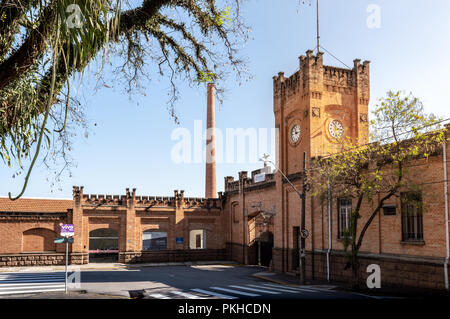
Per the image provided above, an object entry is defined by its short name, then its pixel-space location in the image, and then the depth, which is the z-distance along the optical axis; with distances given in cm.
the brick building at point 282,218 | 1855
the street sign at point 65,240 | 1833
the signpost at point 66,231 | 1825
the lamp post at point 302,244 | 2252
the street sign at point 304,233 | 2265
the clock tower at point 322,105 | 2672
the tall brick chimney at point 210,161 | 4572
